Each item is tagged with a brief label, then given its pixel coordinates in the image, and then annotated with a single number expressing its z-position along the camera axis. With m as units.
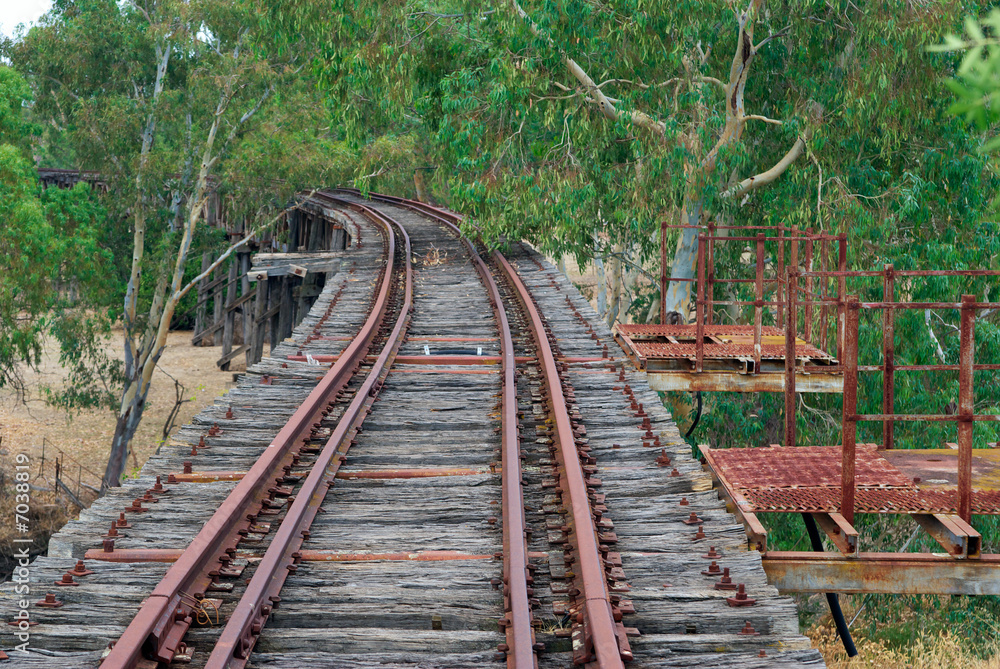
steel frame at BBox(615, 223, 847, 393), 17.25
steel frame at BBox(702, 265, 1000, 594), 9.87
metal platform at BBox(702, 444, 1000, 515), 11.06
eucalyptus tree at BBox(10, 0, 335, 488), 44.28
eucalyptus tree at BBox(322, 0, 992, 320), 27.31
